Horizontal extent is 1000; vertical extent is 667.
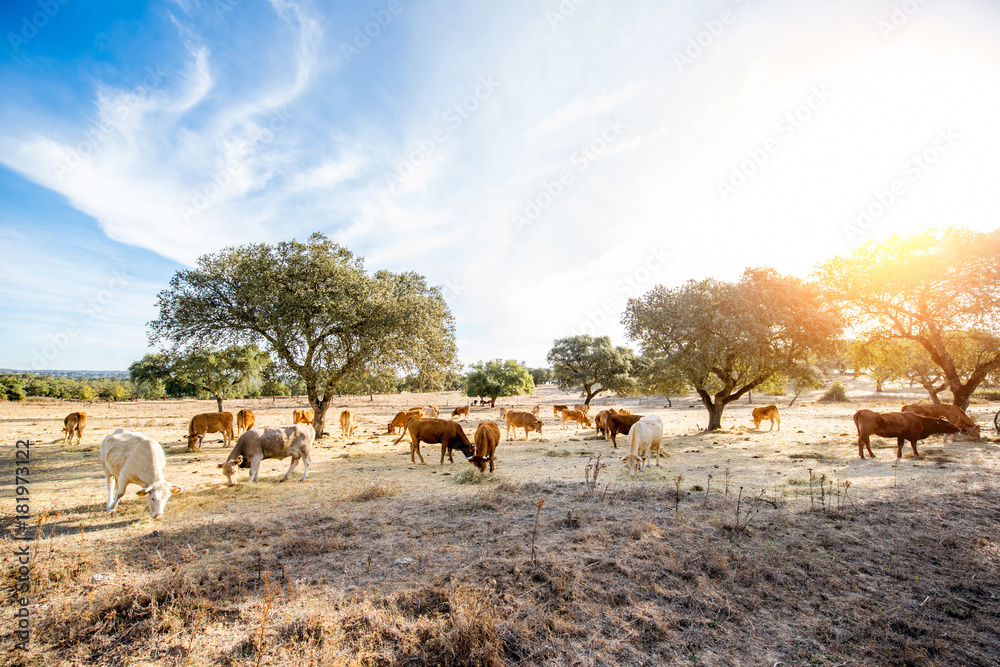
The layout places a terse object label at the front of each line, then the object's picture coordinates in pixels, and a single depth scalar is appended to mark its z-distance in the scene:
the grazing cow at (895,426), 14.33
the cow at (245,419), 20.95
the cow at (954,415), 17.14
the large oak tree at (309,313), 18.08
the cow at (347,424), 23.64
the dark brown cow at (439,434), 14.98
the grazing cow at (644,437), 13.27
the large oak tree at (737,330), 20.69
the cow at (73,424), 18.38
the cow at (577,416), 27.61
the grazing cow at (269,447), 11.44
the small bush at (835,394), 45.78
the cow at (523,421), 22.83
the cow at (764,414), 23.71
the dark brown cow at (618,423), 18.17
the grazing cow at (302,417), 25.00
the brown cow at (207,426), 17.53
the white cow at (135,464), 8.38
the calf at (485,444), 12.98
